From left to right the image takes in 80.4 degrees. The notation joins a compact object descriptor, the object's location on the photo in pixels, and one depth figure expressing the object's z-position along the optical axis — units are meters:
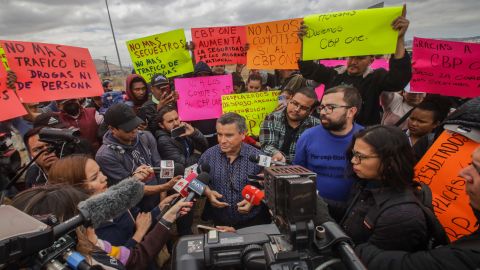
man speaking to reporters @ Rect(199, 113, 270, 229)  2.69
